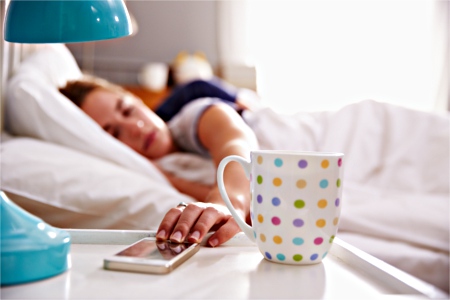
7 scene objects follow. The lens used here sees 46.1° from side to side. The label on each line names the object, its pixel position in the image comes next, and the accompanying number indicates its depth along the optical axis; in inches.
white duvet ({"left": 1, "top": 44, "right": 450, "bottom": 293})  40.6
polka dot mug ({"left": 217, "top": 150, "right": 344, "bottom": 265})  20.1
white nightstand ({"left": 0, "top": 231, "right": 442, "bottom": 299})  17.2
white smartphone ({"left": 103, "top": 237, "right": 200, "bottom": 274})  19.1
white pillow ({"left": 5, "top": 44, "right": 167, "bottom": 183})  47.2
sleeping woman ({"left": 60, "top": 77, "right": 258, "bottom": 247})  48.8
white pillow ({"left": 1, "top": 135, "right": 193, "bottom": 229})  40.0
